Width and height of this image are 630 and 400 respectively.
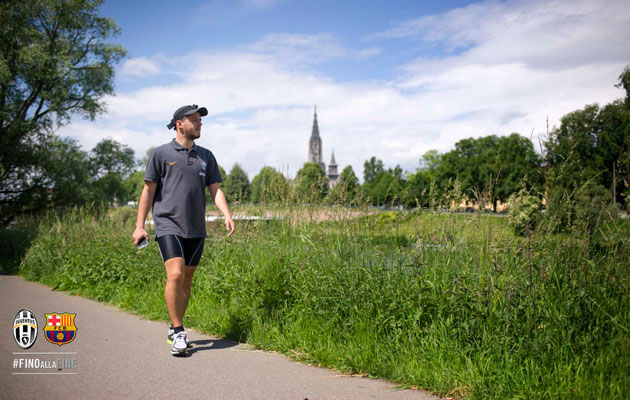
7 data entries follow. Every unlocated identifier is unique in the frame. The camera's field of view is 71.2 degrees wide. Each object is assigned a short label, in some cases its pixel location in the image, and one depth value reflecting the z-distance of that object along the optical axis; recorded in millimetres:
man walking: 4270
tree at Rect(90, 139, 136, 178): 17938
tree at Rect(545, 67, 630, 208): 34656
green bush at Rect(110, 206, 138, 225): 10195
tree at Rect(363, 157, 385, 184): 119312
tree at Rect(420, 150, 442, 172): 87875
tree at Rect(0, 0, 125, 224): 13031
